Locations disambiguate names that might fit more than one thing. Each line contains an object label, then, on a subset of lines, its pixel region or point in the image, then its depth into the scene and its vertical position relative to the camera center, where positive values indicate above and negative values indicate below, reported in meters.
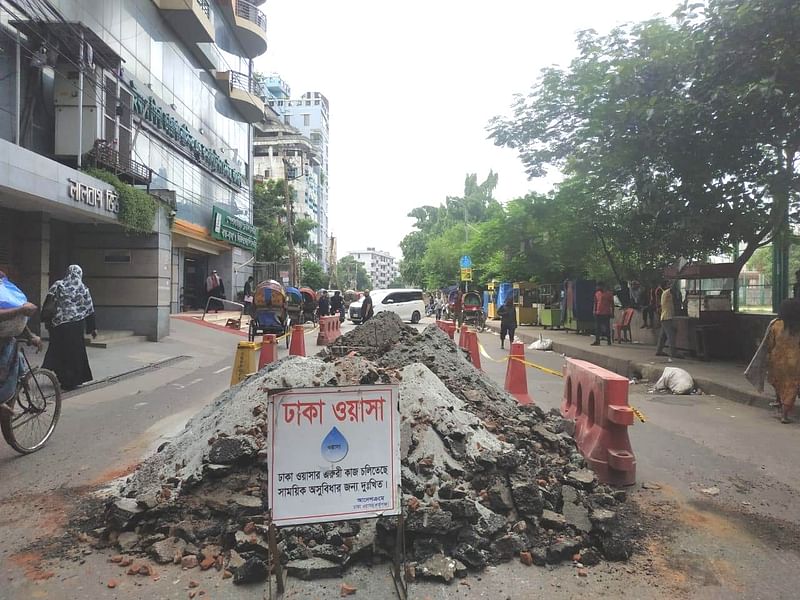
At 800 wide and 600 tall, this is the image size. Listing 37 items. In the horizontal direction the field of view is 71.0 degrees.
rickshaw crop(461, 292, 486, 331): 24.83 -0.48
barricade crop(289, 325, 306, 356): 10.52 -0.87
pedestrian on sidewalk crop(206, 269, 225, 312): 22.36 +0.31
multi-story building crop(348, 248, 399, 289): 196.49 +13.62
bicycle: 5.16 -1.15
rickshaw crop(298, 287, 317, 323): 24.75 -0.42
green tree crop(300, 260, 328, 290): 55.88 +2.20
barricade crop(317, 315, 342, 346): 16.39 -1.05
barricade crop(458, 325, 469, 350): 11.63 -0.80
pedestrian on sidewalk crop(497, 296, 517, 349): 16.28 -0.53
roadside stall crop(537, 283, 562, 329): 24.45 -0.26
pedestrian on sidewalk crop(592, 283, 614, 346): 15.70 -0.21
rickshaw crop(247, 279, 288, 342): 16.08 -0.35
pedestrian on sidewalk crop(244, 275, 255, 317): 23.92 +0.02
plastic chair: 17.35 -0.76
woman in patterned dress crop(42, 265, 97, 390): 8.02 -0.54
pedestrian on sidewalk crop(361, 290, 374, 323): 20.38 -0.35
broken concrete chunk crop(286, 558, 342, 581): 3.05 -1.49
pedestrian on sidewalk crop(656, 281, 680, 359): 12.34 -0.30
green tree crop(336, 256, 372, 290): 110.71 +5.16
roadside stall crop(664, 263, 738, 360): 12.41 -0.25
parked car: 28.64 -0.31
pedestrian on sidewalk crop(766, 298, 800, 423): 7.13 -0.65
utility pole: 31.47 +3.60
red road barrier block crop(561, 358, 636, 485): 4.67 -1.14
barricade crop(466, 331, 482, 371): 10.50 -0.97
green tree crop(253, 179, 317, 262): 40.62 +5.58
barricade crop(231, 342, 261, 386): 7.69 -0.91
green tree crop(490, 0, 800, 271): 9.02 +3.42
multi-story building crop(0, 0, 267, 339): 13.02 +4.40
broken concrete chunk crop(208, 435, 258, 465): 3.82 -1.07
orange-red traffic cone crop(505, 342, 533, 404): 7.78 -1.09
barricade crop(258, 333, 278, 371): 8.39 -0.83
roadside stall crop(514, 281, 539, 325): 28.62 -0.24
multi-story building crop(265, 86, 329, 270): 94.93 +30.54
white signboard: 2.84 -0.82
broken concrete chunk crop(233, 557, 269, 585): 3.00 -1.49
